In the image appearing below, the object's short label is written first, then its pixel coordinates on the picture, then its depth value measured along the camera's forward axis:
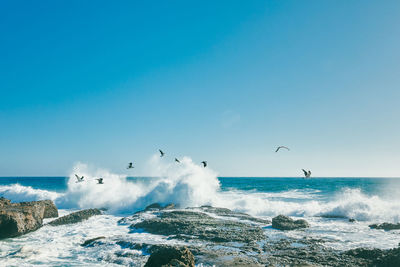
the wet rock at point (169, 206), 30.96
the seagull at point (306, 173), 14.95
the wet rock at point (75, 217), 23.10
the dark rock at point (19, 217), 18.55
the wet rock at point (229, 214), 23.85
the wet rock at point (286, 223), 20.39
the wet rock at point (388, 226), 21.05
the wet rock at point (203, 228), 16.92
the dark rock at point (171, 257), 9.97
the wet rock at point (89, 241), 16.57
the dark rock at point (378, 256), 11.77
